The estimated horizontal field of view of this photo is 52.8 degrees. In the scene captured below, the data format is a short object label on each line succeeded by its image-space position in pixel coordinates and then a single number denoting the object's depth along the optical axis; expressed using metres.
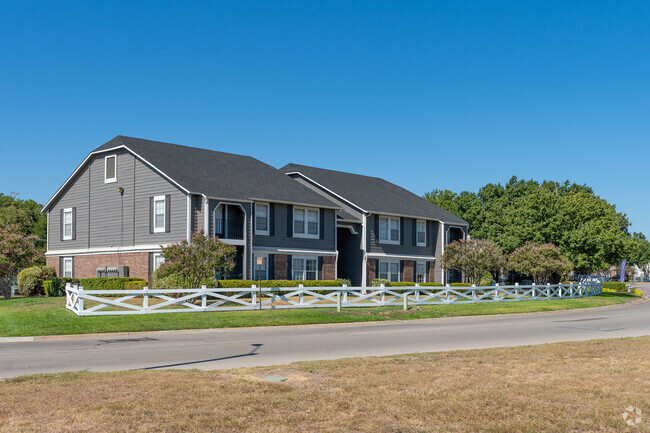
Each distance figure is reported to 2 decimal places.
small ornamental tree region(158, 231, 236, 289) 29.91
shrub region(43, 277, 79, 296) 36.41
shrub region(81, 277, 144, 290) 33.88
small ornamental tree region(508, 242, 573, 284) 47.41
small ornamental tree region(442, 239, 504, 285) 44.09
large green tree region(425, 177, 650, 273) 53.12
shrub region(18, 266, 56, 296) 37.56
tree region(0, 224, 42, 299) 35.97
